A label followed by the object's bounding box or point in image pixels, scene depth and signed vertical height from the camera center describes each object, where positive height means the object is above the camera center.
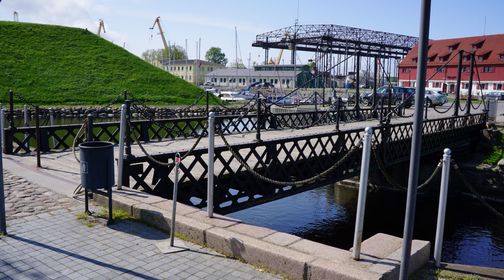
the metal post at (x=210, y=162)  6.27 -0.98
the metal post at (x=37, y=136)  10.02 -1.09
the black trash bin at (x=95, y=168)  6.77 -1.16
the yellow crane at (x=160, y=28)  136.25 +20.13
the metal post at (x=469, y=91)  25.77 +0.46
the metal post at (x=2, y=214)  5.94 -1.69
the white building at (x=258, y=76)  99.31 +4.58
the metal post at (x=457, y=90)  24.23 +0.47
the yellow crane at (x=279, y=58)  143.41 +12.49
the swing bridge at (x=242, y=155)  9.27 -1.81
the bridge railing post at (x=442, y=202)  5.36 -1.26
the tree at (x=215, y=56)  167.25 +14.62
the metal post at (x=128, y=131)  8.45 -0.75
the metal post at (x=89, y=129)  8.45 -0.70
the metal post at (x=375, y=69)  25.99 +1.68
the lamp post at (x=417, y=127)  3.52 -0.23
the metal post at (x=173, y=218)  5.77 -1.63
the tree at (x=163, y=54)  152.54 +14.62
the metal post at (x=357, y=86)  26.81 +0.69
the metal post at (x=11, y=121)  13.52 -0.94
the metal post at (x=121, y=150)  7.84 -1.03
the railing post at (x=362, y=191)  4.91 -1.05
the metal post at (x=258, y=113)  14.45 -0.61
